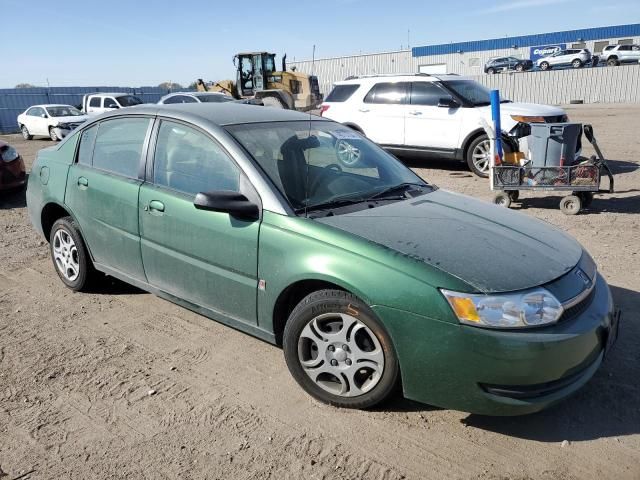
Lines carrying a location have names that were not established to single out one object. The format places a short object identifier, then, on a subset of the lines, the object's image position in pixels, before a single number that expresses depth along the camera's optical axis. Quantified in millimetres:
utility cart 7102
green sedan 2588
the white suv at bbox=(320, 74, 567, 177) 9820
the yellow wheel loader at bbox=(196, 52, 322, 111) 23078
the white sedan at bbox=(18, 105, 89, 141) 19828
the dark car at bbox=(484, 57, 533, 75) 40938
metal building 52000
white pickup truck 20312
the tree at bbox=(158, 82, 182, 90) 41156
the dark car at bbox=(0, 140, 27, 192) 8945
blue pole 7371
